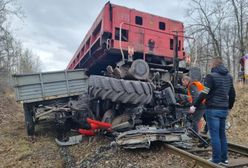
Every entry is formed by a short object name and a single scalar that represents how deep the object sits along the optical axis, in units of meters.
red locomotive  4.41
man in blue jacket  2.77
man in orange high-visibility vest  4.16
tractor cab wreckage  3.70
